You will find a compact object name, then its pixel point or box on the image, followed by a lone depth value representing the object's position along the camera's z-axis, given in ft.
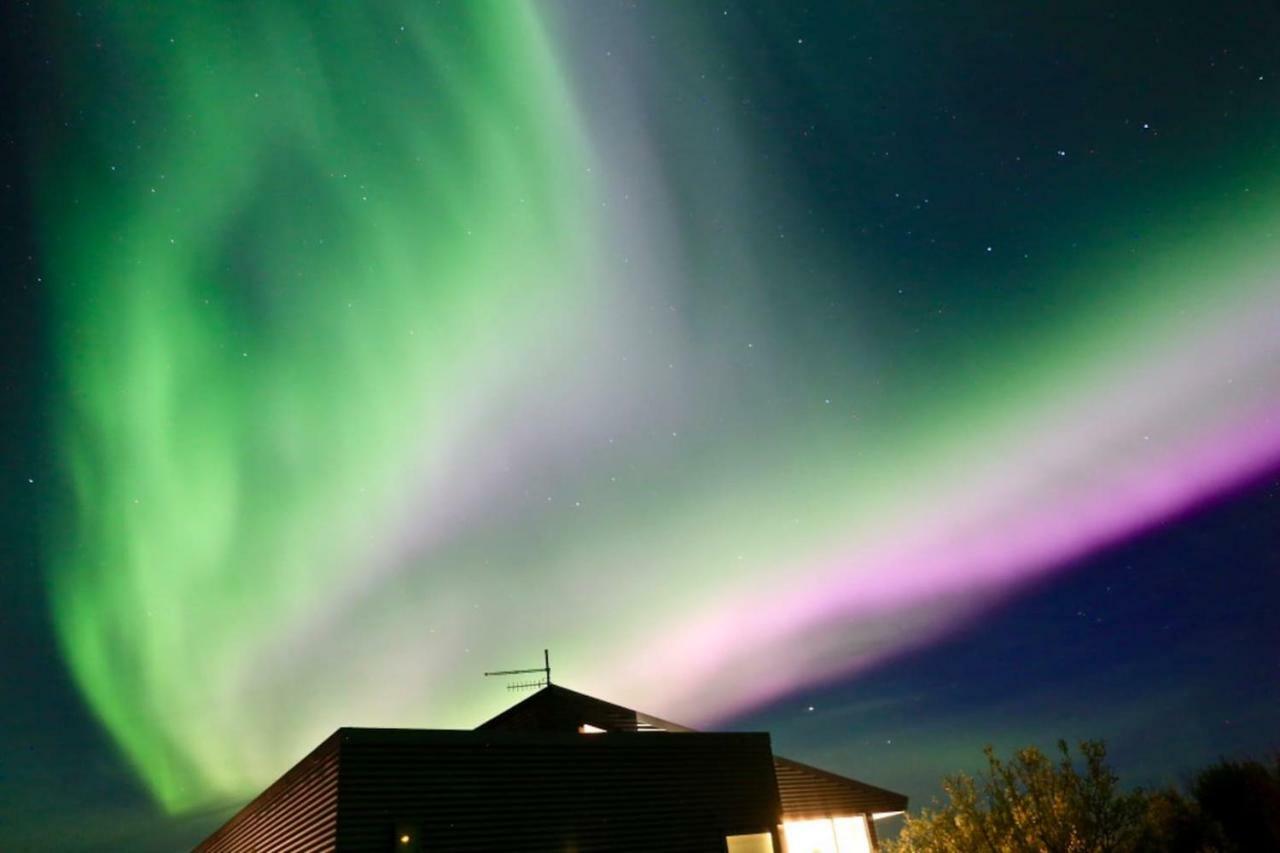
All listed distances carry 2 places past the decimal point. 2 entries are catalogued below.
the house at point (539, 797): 43.96
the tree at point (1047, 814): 50.70
